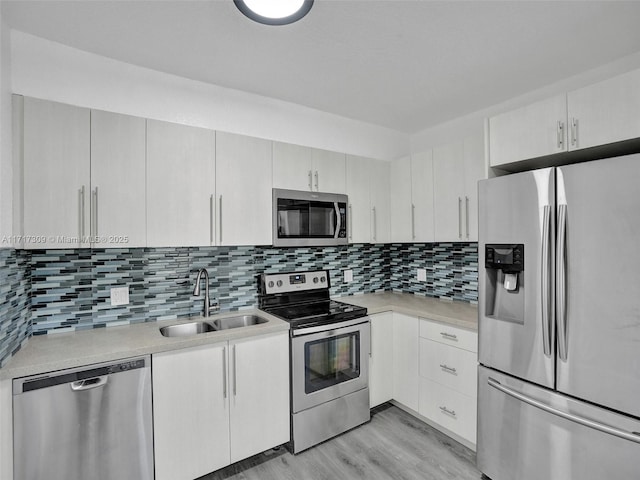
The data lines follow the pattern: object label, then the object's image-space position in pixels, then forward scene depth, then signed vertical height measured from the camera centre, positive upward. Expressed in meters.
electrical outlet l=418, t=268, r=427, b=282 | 3.25 -0.33
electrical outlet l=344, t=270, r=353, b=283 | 3.24 -0.33
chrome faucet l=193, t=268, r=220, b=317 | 2.36 -0.39
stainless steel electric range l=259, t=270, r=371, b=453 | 2.24 -0.86
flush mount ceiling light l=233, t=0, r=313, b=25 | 1.44 +1.03
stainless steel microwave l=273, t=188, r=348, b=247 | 2.49 +0.19
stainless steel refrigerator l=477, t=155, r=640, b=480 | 1.43 -0.41
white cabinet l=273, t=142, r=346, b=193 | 2.51 +0.58
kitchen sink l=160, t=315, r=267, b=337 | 2.25 -0.58
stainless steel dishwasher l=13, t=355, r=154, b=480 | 1.48 -0.85
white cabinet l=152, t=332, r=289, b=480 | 1.81 -0.95
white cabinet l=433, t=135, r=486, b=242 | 2.52 +0.42
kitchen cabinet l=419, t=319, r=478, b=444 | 2.22 -0.96
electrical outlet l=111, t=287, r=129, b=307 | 2.13 -0.34
